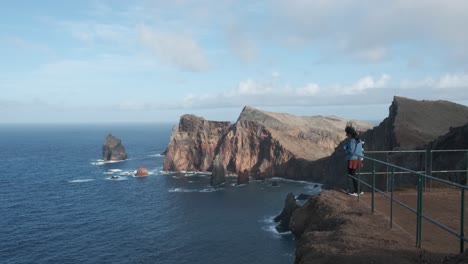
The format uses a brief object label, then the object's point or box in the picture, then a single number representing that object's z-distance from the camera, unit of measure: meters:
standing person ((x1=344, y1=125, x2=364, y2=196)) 16.11
